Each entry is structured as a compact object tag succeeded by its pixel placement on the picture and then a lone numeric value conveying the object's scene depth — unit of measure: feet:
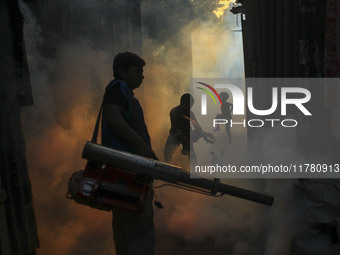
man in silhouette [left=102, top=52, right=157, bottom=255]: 8.09
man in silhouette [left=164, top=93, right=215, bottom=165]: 19.02
